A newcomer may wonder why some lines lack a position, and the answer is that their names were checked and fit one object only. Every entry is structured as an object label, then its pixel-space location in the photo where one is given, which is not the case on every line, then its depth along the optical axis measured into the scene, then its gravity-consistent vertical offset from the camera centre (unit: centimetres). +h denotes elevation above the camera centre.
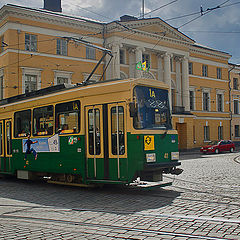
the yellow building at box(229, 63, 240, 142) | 5460 +469
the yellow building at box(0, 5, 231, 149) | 3216 +786
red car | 3766 -176
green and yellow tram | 965 -1
